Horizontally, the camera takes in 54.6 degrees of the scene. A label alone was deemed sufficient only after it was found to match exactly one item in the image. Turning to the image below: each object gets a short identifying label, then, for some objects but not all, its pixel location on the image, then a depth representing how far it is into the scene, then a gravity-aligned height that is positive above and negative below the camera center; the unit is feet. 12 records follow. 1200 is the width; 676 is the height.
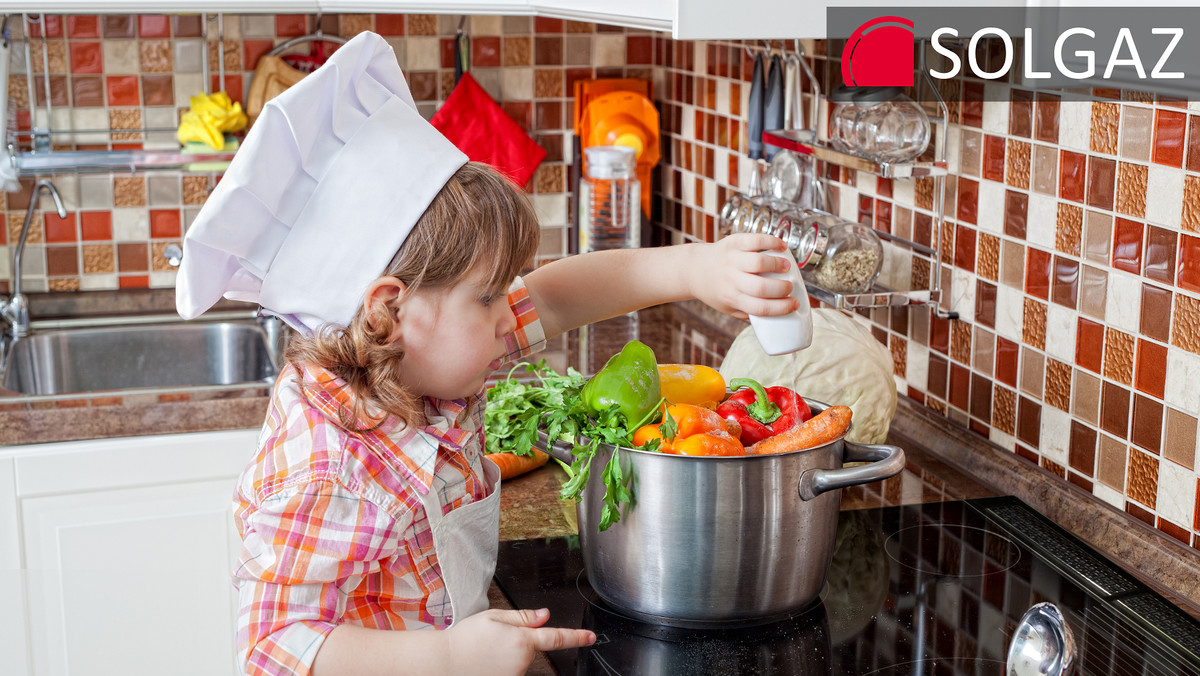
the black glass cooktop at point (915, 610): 3.03 -1.40
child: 2.66 -0.60
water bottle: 7.14 -0.57
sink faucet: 6.78 -1.12
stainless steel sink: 6.77 -1.46
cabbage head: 4.24 -0.96
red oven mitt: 7.33 -0.15
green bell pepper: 3.21 -0.77
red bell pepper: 3.34 -0.88
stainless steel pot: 2.97 -1.09
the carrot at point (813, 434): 3.13 -0.86
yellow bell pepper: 3.56 -0.84
